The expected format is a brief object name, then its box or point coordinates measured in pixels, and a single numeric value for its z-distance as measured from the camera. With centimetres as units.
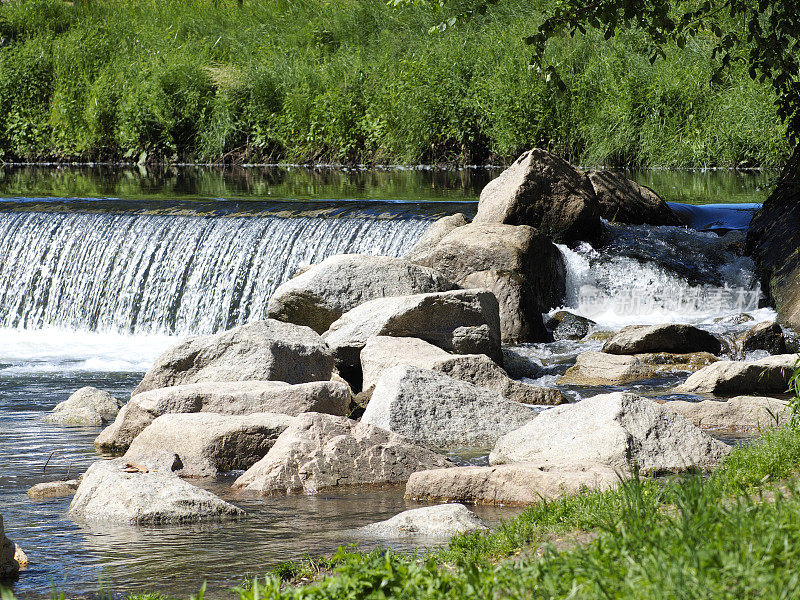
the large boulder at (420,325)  1928
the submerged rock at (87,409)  1705
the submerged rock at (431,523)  1036
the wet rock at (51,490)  1255
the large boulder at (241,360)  1728
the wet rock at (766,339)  2103
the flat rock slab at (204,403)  1541
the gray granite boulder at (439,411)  1477
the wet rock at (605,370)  1930
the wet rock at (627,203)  2858
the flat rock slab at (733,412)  1484
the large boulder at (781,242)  2367
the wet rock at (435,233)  2477
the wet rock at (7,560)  948
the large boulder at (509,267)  2272
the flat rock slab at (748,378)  1752
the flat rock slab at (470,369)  1708
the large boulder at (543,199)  2566
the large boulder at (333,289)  2137
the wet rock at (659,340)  2064
